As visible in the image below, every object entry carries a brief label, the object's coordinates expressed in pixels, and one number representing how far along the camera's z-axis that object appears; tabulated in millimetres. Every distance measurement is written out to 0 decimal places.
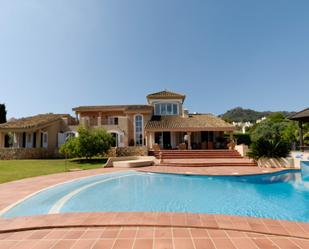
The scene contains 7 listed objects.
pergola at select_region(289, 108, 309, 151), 19750
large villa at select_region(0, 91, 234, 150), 28156
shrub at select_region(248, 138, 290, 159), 18344
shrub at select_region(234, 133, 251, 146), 38000
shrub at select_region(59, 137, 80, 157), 23158
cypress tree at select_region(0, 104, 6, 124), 44047
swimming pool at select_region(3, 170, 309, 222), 7863
